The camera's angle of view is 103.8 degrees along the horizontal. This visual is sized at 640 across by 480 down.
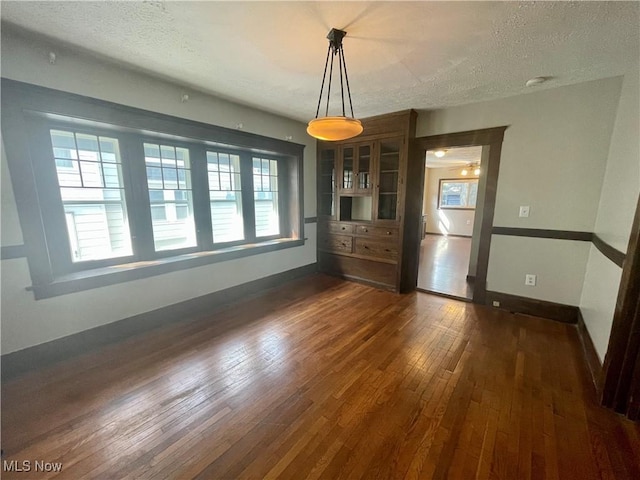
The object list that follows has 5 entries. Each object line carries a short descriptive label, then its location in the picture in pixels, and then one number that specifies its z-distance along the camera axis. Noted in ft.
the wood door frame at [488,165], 9.88
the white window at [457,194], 28.53
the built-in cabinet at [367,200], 11.67
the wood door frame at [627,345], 5.07
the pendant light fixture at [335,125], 5.63
